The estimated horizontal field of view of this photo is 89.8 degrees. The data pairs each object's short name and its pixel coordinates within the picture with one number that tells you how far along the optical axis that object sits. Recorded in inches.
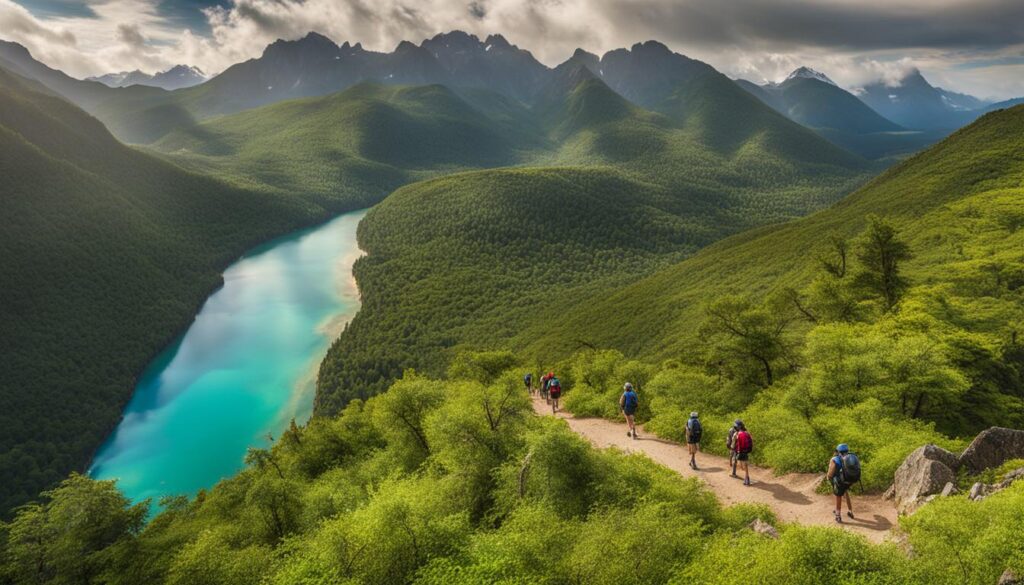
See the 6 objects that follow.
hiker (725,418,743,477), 1069.6
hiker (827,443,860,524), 842.8
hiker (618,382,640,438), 1370.6
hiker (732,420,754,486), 1049.5
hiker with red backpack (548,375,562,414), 1761.8
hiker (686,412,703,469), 1155.3
